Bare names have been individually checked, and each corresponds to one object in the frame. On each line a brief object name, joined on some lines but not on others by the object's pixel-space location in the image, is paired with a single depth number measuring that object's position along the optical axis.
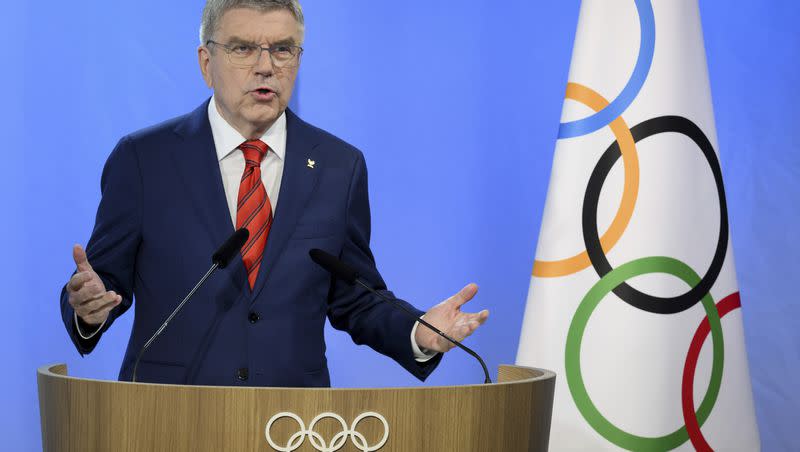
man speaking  7.95
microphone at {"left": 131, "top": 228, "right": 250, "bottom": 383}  7.70
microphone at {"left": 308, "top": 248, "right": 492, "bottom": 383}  7.78
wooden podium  7.43
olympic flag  8.62
